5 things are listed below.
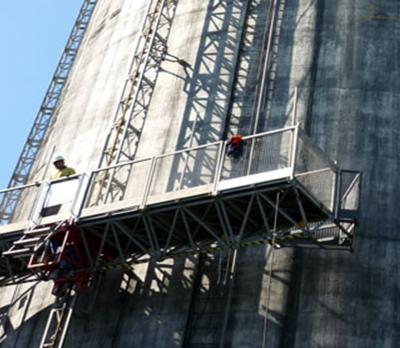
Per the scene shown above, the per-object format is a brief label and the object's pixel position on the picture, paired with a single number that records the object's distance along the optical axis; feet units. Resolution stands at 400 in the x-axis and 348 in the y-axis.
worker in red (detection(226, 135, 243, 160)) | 89.25
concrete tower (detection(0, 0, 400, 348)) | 88.84
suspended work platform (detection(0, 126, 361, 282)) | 86.33
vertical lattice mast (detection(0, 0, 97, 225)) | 147.91
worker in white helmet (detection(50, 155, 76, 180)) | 102.27
